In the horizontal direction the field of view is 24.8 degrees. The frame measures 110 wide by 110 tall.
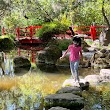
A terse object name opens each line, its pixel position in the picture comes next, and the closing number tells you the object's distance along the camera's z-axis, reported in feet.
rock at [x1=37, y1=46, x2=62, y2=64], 40.22
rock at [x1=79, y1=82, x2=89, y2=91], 24.68
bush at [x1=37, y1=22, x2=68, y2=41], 57.05
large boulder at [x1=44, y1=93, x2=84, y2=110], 19.98
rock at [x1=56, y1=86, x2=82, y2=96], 22.52
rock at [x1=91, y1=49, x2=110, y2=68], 36.37
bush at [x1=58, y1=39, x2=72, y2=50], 51.21
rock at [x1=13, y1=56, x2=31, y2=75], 36.37
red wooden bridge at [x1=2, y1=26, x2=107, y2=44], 60.36
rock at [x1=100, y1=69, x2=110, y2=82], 28.04
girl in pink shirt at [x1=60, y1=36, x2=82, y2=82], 24.51
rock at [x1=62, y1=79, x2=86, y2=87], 24.67
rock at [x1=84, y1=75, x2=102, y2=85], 27.12
